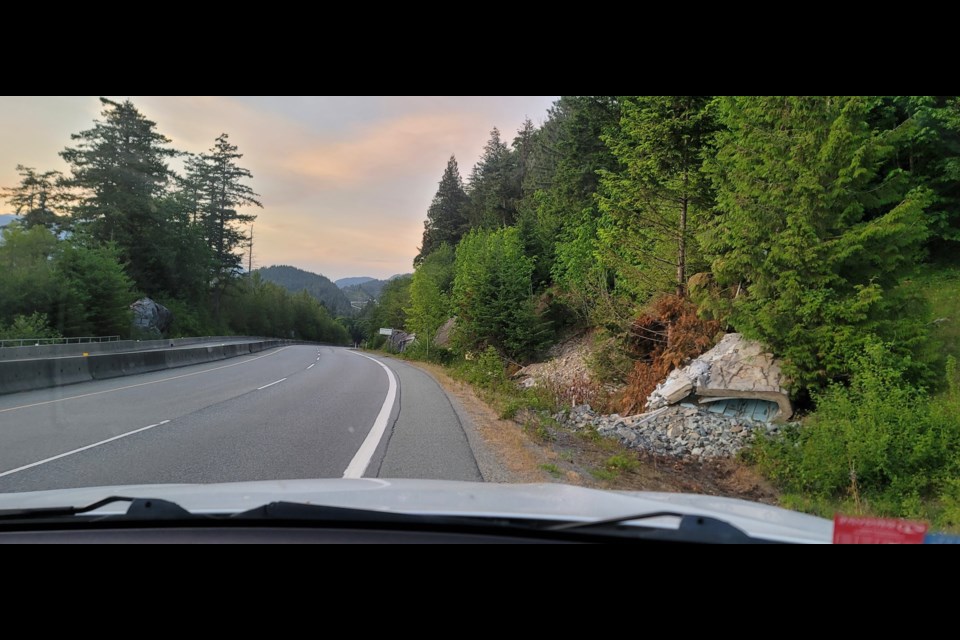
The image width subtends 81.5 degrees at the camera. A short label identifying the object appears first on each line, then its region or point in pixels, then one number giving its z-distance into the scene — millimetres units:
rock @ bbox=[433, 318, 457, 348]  40594
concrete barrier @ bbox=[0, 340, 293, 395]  14789
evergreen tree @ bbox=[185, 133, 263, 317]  58469
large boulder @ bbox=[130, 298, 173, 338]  50938
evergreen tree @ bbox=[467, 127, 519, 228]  54875
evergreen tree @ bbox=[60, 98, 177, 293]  46375
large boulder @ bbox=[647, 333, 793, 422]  11477
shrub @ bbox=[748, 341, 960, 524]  7859
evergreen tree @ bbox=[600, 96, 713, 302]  16266
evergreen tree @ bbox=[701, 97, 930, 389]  10375
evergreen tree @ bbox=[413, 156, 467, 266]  71375
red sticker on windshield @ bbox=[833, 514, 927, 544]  2334
